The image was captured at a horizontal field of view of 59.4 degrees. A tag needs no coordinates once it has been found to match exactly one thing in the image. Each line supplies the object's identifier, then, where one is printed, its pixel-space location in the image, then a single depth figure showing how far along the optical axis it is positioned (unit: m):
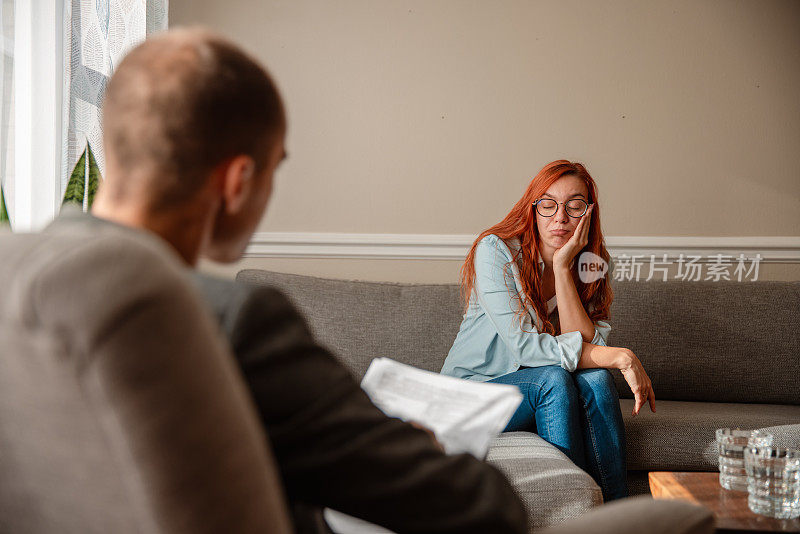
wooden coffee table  1.14
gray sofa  2.44
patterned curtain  2.08
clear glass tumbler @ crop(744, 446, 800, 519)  1.18
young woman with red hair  1.83
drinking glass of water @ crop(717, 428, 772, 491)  1.35
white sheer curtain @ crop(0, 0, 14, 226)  1.90
